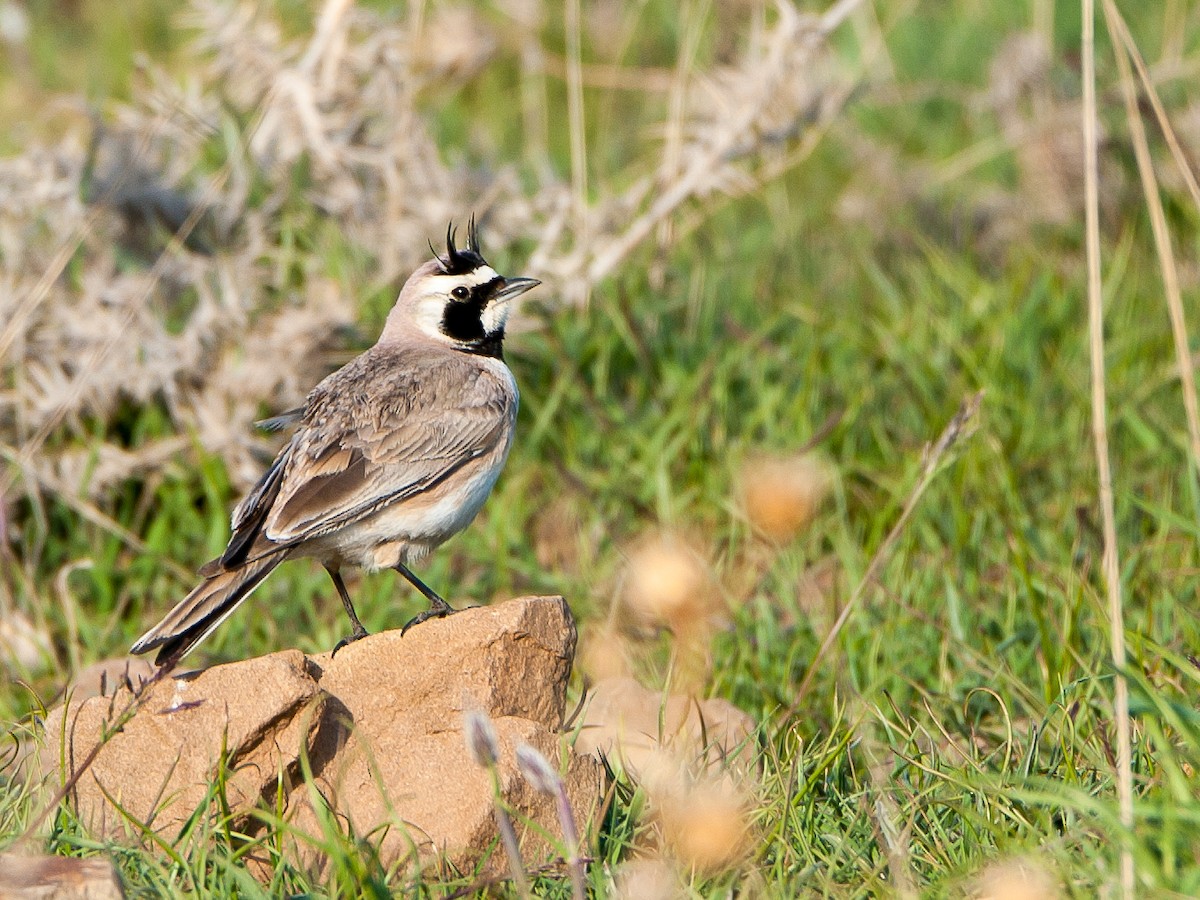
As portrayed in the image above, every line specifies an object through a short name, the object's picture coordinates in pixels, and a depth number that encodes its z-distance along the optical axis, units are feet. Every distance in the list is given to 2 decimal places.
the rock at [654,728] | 26.94
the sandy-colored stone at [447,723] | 23.95
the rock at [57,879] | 19.34
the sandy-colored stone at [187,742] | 24.36
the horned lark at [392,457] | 29.43
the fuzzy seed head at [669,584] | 29.81
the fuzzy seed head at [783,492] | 31.78
